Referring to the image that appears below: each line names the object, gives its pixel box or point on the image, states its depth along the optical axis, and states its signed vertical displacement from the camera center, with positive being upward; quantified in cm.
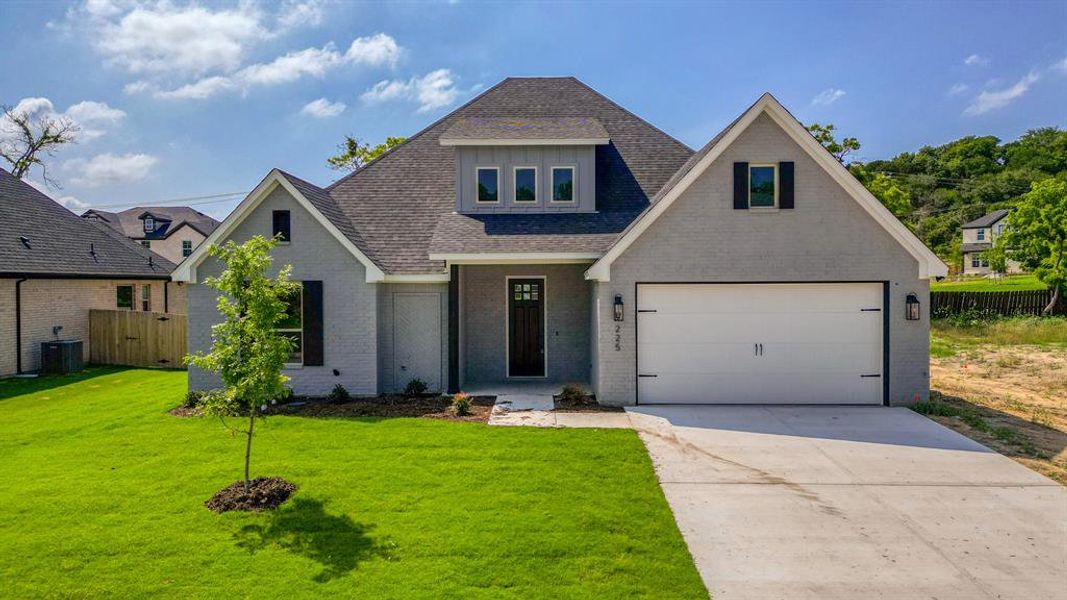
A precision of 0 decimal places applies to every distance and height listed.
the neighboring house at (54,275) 1617 +74
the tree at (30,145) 3832 +1034
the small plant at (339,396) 1227 -213
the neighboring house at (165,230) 4778 +574
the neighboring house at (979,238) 5875 +594
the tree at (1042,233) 3044 +347
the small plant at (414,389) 1289 -208
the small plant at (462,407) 1123 -217
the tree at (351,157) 3195 +790
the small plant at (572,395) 1216 -212
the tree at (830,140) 3027 +841
